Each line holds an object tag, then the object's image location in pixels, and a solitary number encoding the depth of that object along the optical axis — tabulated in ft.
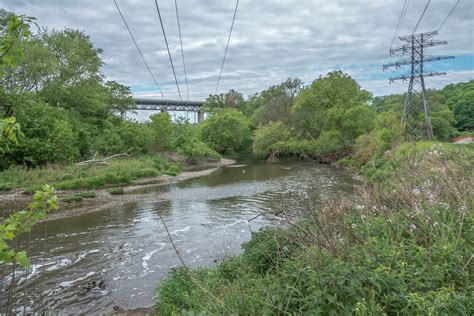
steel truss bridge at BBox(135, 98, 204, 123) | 198.90
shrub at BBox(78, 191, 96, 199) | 69.64
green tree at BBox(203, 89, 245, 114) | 271.69
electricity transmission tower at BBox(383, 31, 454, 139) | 110.22
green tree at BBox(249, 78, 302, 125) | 189.06
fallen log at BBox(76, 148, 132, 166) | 92.66
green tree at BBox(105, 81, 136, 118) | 136.77
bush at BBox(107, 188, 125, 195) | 75.29
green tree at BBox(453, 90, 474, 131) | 191.72
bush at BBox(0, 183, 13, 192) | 70.03
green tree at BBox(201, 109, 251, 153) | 188.03
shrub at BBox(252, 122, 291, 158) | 156.87
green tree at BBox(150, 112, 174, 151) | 138.82
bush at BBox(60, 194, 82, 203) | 65.82
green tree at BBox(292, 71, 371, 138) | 139.23
